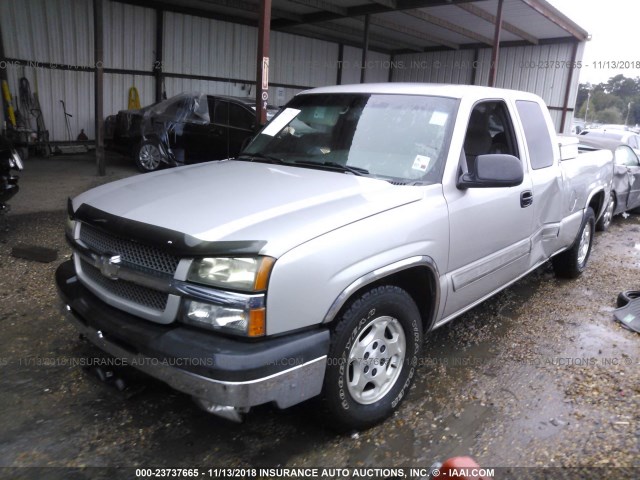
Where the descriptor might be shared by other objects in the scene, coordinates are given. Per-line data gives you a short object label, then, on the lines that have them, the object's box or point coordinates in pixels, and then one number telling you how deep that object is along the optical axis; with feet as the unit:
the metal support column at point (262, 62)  23.36
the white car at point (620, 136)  34.57
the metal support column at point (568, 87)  55.06
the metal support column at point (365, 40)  43.60
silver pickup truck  7.14
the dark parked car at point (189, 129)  34.17
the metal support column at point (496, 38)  38.68
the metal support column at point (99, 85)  30.66
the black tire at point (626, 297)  15.77
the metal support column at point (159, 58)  46.26
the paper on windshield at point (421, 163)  10.18
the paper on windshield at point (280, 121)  12.81
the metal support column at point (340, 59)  64.76
